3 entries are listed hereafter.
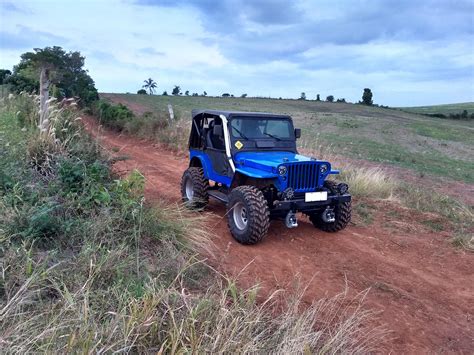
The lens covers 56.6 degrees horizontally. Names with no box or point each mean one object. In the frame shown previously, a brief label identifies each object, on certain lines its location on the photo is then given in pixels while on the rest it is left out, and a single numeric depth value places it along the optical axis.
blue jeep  5.91
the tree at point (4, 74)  18.92
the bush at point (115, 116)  18.83
